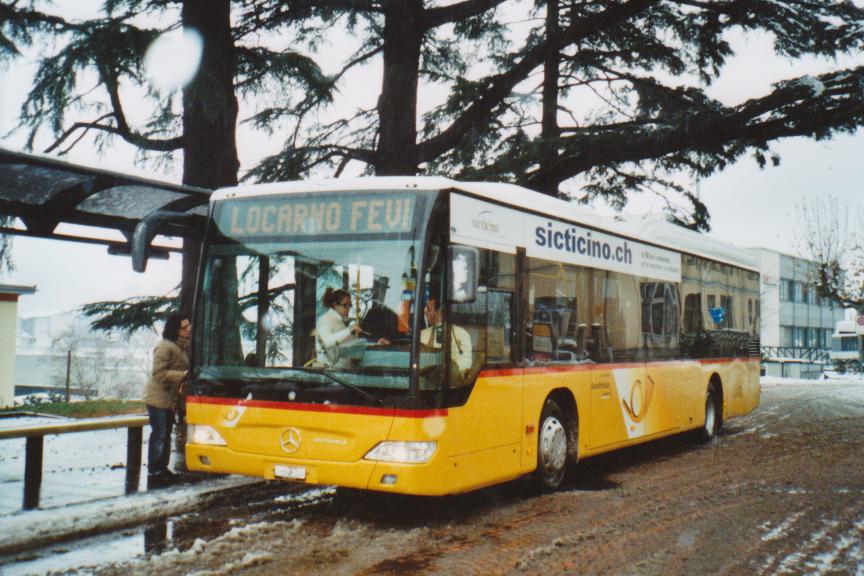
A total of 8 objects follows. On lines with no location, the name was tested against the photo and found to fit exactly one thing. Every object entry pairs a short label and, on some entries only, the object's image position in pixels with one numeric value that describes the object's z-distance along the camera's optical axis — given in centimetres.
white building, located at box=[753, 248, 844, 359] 6169
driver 694
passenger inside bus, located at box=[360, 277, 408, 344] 700
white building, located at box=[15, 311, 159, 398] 6956
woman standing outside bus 927
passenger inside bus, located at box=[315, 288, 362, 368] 718
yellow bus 696
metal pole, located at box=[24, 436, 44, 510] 870
